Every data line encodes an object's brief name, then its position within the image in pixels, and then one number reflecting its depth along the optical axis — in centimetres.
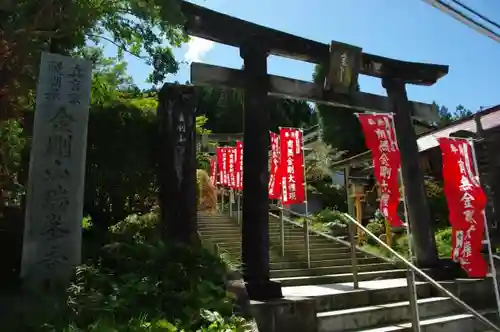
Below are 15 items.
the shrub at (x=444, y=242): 1173
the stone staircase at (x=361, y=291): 625
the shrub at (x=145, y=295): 356
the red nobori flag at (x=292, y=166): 1119
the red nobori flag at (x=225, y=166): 1648
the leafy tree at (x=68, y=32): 487
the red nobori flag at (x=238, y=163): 1573
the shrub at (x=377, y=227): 1695
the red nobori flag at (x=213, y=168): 1970
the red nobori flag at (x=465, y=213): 797
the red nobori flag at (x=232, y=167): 1606
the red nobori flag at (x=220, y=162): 1675
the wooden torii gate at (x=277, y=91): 702
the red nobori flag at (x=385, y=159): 902
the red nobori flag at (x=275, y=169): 1171
